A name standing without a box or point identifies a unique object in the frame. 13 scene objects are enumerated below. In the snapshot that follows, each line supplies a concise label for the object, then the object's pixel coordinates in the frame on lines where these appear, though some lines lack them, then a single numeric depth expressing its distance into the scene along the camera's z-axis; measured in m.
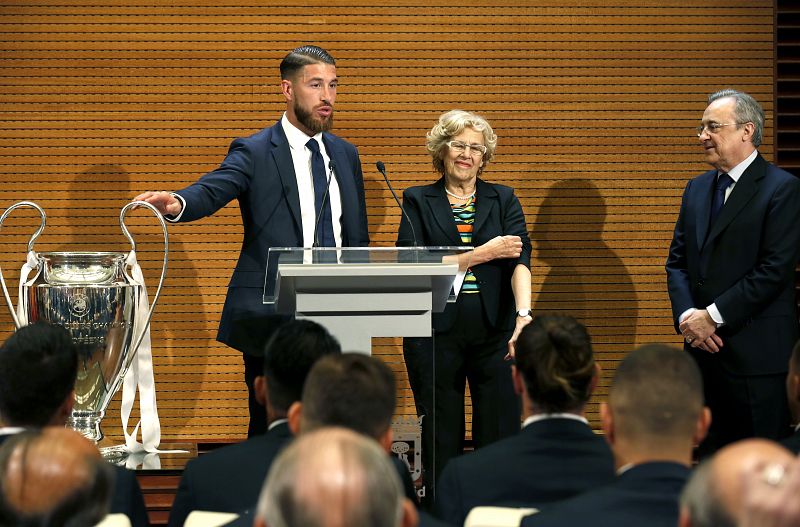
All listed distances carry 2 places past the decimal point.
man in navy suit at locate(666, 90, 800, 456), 8.59
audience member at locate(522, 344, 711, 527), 3.82
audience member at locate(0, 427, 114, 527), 3.18
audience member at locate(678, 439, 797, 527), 2.82
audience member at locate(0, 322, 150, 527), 5.12
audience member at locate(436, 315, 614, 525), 4.80
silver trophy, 8.31
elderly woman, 8.50
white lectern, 6.49
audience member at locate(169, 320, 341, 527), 4.83
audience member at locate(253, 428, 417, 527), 2.69
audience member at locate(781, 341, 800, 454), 5.70
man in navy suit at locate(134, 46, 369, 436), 8.10
